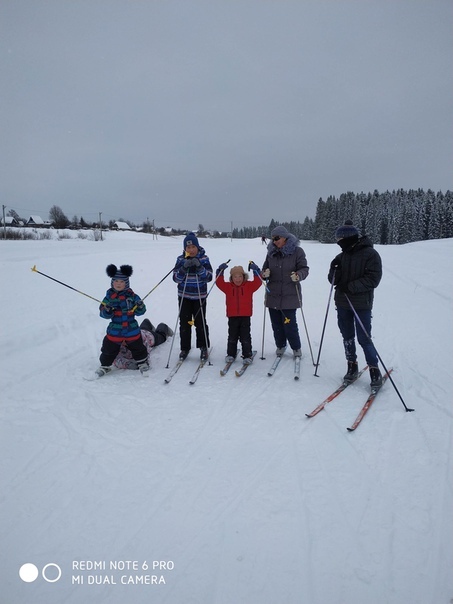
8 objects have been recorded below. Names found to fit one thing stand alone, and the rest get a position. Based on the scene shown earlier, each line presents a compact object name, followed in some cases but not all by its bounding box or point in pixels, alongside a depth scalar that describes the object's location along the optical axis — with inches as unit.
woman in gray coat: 211.6
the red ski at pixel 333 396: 156.8
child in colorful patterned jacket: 197.3
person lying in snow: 212.8
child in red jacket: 215.2
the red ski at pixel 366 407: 144.0
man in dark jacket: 171.8
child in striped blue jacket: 219.9
